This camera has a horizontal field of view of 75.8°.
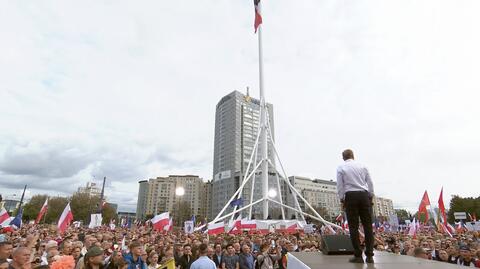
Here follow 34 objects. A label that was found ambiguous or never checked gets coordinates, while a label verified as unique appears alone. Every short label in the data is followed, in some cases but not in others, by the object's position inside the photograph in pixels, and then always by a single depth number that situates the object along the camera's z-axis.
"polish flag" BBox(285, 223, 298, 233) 25.67
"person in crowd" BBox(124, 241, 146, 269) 6.69
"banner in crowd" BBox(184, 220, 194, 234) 21.38
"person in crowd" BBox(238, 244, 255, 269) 9.33
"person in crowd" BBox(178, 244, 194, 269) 8.65
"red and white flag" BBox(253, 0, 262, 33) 34.03
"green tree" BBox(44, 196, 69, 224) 80.75
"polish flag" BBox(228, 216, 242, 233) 21.80
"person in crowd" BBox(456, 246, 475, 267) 9.04
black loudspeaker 5.39
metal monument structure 34.84
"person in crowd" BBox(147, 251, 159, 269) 7.57
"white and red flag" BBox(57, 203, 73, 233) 14.80
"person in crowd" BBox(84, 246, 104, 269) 4.61
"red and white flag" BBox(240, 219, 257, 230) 23.82
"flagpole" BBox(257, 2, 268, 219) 35.34
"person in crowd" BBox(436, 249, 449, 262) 9.51
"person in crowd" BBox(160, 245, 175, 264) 8.13
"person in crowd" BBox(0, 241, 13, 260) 4.76
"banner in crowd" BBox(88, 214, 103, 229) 23.47
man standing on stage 4.64
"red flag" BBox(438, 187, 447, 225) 18.16
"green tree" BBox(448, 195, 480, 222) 61.06
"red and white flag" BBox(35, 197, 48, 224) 19.80
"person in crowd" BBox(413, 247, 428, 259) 6.83
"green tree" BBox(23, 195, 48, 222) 80.81
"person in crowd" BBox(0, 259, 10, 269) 4.10
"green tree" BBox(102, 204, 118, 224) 90.19
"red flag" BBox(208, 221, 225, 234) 19.12
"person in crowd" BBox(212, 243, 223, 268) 9.52
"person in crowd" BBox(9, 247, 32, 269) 4.42
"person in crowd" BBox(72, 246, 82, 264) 6.84
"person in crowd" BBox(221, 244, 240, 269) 9.32
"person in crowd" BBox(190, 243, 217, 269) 5.76
